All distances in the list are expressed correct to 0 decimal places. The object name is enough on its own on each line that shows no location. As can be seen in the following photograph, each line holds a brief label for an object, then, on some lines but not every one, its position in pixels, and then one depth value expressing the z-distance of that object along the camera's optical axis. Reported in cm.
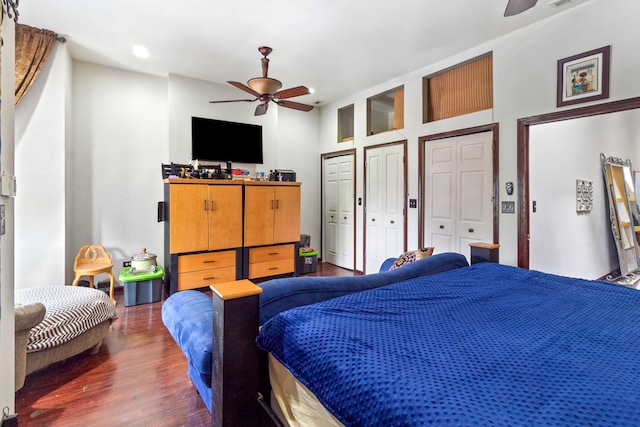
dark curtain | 307
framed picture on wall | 257
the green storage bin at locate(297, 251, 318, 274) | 489
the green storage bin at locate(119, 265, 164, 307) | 348
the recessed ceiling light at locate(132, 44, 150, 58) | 346
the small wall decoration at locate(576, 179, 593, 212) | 404
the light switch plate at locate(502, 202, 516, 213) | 317
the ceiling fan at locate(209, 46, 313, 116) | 309
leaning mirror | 435
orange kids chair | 334
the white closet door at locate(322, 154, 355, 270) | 526
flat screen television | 435
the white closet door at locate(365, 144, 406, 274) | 437
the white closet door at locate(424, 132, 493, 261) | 346
